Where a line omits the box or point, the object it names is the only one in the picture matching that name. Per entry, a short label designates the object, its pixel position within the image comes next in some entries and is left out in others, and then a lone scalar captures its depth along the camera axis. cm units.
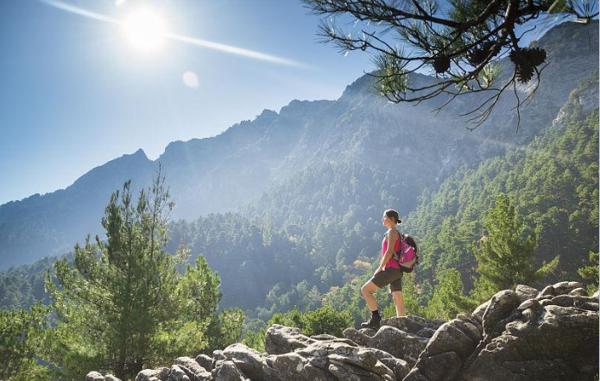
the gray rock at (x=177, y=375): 711
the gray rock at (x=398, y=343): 664
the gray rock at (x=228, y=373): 630
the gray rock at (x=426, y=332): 716
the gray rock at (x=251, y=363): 634
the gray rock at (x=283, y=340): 716
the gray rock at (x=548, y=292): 657
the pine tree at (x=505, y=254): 2000
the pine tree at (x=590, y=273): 2279
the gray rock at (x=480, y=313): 685
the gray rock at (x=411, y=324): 759
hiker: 713
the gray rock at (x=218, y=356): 739
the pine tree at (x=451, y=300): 2456
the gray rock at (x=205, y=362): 790
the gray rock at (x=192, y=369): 717
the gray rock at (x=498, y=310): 613
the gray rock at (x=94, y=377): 820
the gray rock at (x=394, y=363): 587
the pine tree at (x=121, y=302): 1064
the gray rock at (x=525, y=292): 687
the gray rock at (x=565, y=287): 667
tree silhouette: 350
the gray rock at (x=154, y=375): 739
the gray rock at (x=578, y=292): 621
